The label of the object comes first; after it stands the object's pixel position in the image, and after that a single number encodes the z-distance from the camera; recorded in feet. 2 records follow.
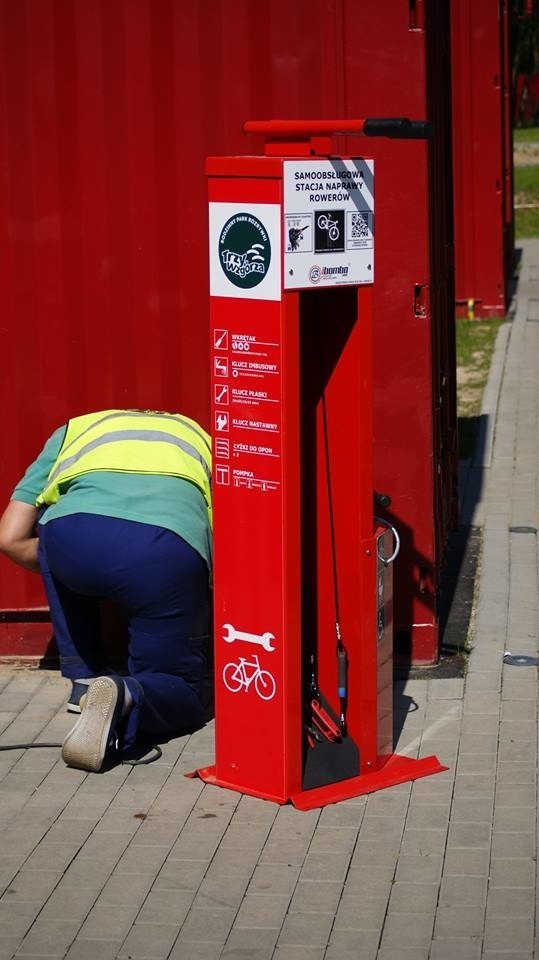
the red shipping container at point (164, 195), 41.01
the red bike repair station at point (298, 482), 32.63
